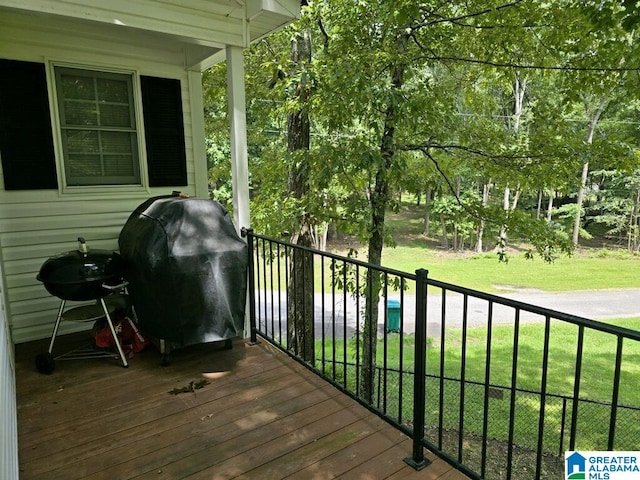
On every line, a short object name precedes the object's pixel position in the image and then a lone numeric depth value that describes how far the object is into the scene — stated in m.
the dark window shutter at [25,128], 3.24
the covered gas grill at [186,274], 2.66
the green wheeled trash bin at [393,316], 9.72
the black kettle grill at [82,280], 2.73
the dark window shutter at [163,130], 3.88
